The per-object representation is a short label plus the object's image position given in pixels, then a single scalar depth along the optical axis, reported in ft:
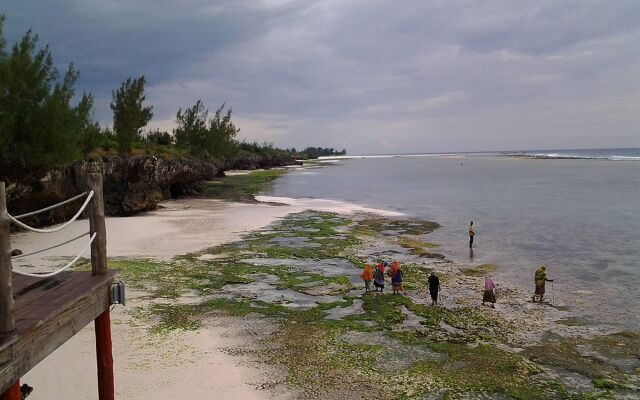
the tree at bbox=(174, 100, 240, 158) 302.21
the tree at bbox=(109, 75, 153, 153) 167.73
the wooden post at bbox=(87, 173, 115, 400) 26.25
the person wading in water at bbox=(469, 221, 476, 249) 89.81
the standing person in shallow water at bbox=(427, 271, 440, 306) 54.44
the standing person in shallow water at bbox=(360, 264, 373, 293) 59.41
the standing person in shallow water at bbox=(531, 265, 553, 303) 56.34
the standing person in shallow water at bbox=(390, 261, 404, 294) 58.54
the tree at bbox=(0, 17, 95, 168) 87.10
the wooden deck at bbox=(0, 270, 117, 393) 17.40
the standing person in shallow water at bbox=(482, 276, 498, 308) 54.90
